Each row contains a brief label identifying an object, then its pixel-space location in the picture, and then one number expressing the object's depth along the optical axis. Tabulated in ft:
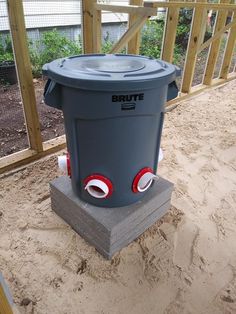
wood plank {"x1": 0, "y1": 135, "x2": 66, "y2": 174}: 5.95
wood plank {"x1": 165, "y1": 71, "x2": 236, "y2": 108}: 9.98
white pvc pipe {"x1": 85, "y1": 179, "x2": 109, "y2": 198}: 3.81
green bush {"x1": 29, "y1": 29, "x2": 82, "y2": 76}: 12.60
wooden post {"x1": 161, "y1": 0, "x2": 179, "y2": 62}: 8.14
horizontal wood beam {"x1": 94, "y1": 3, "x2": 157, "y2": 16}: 5.66
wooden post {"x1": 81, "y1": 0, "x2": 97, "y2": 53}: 5.93
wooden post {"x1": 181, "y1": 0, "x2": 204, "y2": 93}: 8.91
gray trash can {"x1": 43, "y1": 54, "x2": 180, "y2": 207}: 3.21
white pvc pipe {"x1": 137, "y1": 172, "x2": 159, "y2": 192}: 4.04
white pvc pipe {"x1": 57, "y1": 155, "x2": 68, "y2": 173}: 4.54
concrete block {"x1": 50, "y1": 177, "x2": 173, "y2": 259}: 4.06
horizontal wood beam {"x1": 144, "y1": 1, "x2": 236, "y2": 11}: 6.24
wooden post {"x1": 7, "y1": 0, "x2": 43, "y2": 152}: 4.80
